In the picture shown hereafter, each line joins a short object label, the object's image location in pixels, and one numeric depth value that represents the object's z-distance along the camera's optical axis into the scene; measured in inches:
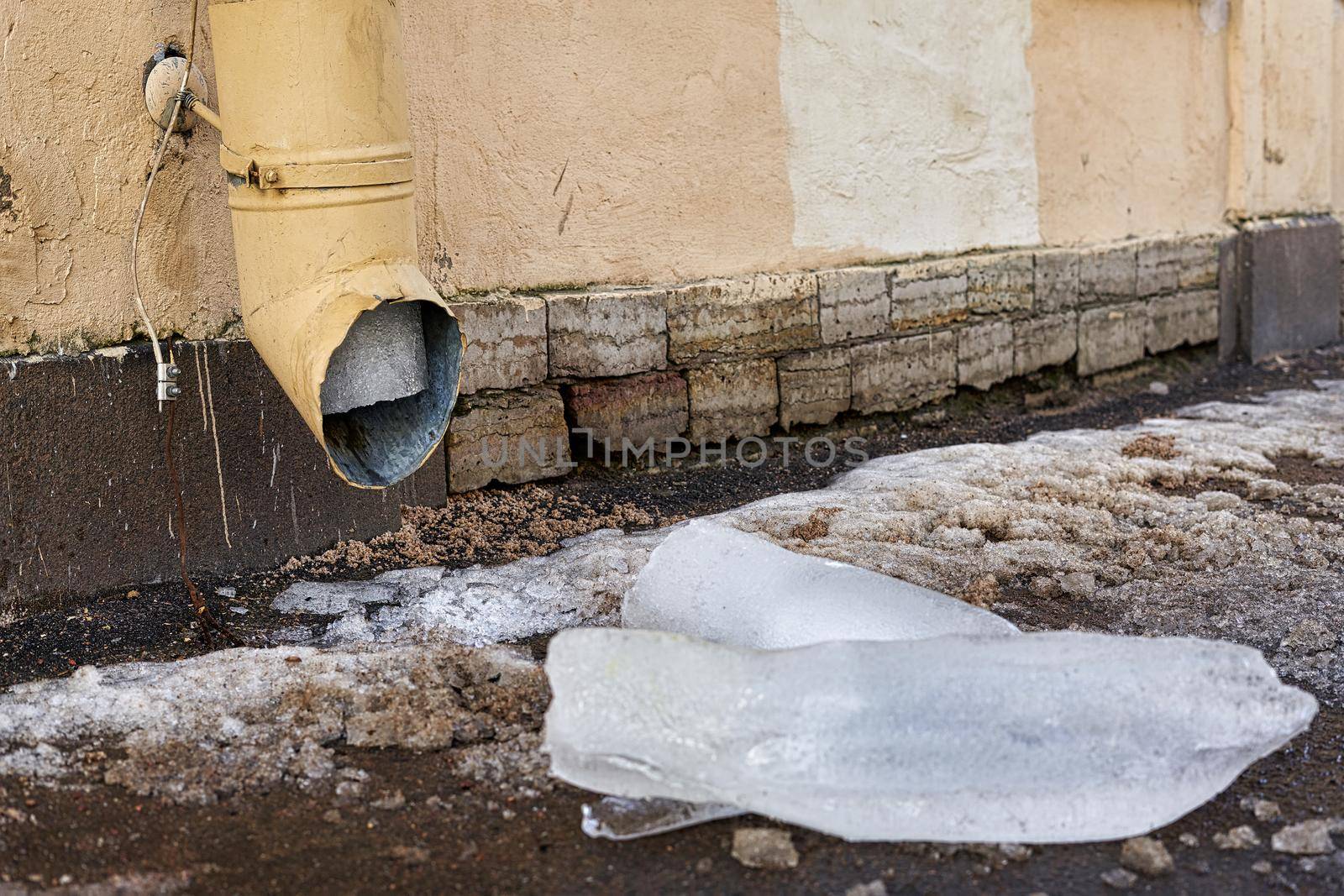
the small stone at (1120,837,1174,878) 71.8
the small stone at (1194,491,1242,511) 146.7
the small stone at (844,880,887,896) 69.4
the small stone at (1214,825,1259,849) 74.6
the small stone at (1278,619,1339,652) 104.3
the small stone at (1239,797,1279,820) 77.8
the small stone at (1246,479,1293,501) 153.0
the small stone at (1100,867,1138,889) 70.6
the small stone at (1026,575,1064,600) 119.9
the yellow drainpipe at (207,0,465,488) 103.9
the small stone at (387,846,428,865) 73.4
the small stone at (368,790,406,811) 80.0
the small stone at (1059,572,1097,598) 119.7
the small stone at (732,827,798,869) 72.6
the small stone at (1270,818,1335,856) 73.7
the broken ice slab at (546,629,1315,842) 73.7
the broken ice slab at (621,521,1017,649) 91.7
